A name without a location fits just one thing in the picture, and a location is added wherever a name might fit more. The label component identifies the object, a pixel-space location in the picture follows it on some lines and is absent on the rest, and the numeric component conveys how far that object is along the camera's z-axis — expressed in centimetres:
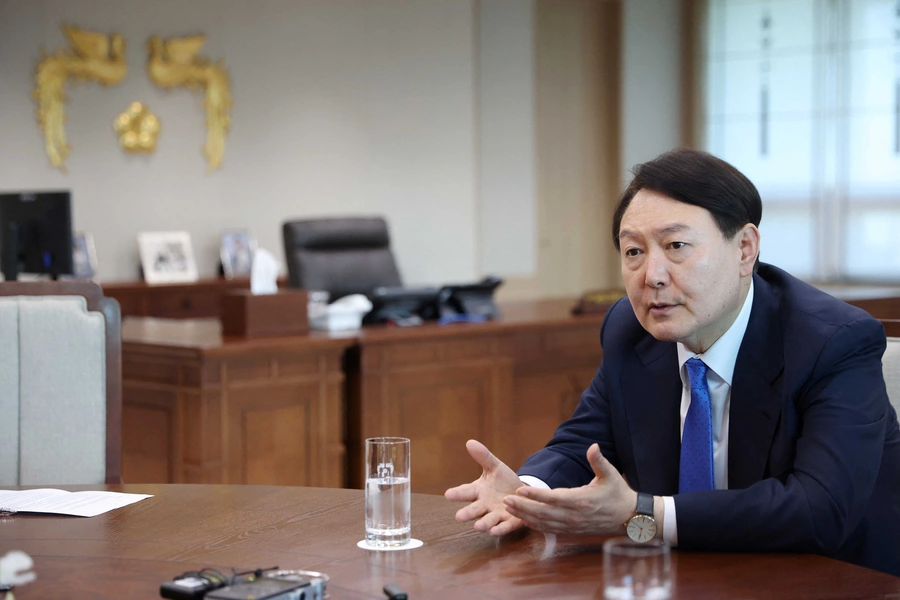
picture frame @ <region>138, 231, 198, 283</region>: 672
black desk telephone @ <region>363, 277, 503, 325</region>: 455
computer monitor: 482
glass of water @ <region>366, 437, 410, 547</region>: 147
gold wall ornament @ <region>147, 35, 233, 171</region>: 688
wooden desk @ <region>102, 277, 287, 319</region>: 629
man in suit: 148
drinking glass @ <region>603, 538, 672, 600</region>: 96
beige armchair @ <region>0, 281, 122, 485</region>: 231
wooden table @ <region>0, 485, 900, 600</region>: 129
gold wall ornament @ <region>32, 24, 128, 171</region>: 648
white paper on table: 168
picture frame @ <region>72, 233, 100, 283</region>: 646
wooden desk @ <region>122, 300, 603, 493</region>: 373
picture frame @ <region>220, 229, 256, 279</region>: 702
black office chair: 516
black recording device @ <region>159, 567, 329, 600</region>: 117
